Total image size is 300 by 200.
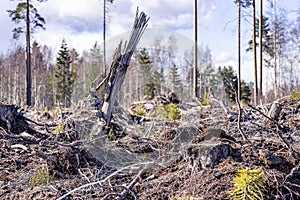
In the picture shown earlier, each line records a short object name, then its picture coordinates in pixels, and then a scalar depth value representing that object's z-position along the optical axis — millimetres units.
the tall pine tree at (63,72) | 33503
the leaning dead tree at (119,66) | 5319
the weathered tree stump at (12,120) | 5266
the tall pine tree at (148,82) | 12734
